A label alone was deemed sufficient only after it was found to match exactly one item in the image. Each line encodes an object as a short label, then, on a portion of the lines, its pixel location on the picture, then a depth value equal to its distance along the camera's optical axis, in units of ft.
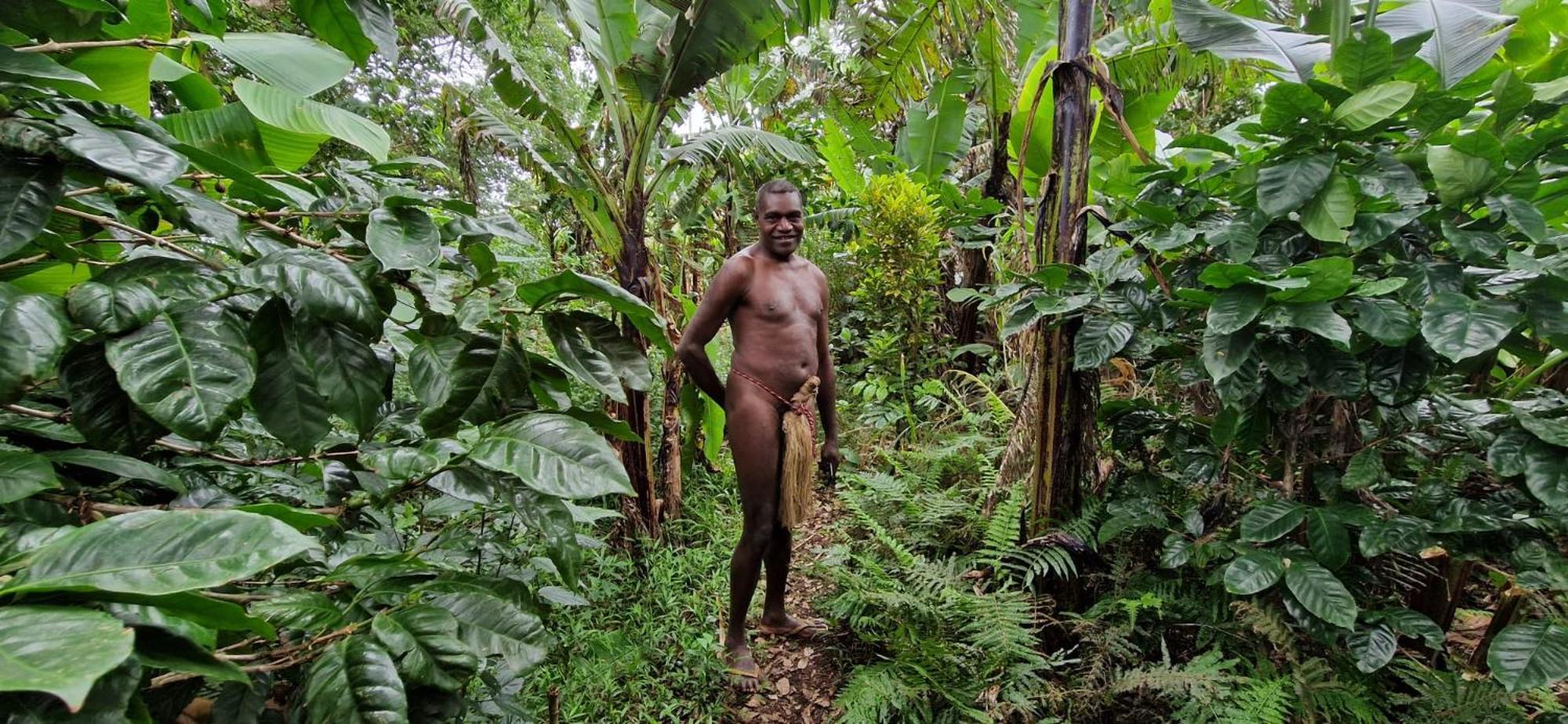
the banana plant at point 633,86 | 8.68
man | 7.66
